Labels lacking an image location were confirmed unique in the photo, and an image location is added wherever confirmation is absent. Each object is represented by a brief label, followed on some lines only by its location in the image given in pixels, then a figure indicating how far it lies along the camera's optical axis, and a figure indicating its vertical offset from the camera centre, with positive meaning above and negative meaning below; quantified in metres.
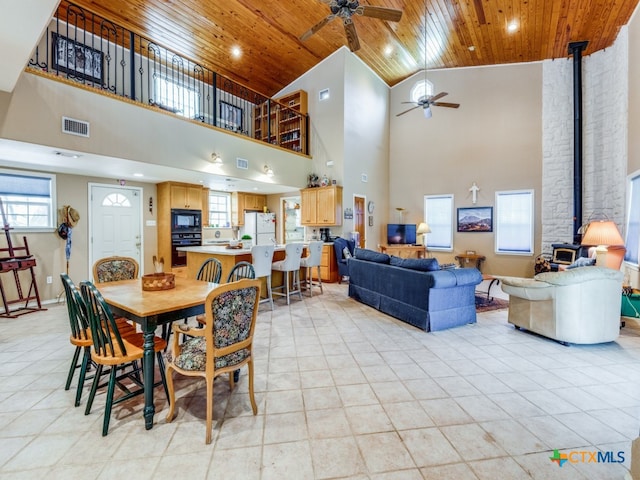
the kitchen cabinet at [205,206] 7.05 +0.68
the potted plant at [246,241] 5.37 -0.12
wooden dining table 1.89 -0.49
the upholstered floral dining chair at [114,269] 3.04 -0.37
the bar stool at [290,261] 4.84 -0.44
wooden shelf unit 7.84 +3.17
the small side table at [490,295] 4.79 -1.14
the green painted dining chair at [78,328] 2.07 -0.71
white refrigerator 7.82 +0.22
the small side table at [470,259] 7.52 -0.67
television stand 7.96 -0.41
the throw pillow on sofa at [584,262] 4.12 -0.40
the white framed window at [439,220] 8.10 +0.39
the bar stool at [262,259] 4.25 -0.36
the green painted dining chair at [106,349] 1.85 -0.79
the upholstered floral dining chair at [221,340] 1.79 -0.69
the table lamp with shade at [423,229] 7.88 +0.14
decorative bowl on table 2.49 -0.40
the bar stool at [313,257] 5.35 -0.43
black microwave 6.30 +0.31
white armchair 3.14 -0.76
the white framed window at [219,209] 7.49 +0.67
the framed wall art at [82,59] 5.44 +3.40
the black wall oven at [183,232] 6.30 +0.06
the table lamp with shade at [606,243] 4.59 -0.14
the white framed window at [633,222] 4.55 +0.18
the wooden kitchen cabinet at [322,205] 7.01 +0.71
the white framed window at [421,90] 8.15 +4.09
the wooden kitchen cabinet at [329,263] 6.96 -0.69
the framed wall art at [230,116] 8.15 +3.37
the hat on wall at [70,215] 5.14 +0.34
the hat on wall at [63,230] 5.04 +0.08
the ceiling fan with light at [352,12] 3.52 +2.75
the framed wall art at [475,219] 7.56 +0.39
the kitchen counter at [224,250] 4.39 -0.25
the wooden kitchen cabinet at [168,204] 6.20 +0.66
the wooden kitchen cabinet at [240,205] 7.79 +0.79
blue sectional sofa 3.70 -0.78
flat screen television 8.23 +0.01
